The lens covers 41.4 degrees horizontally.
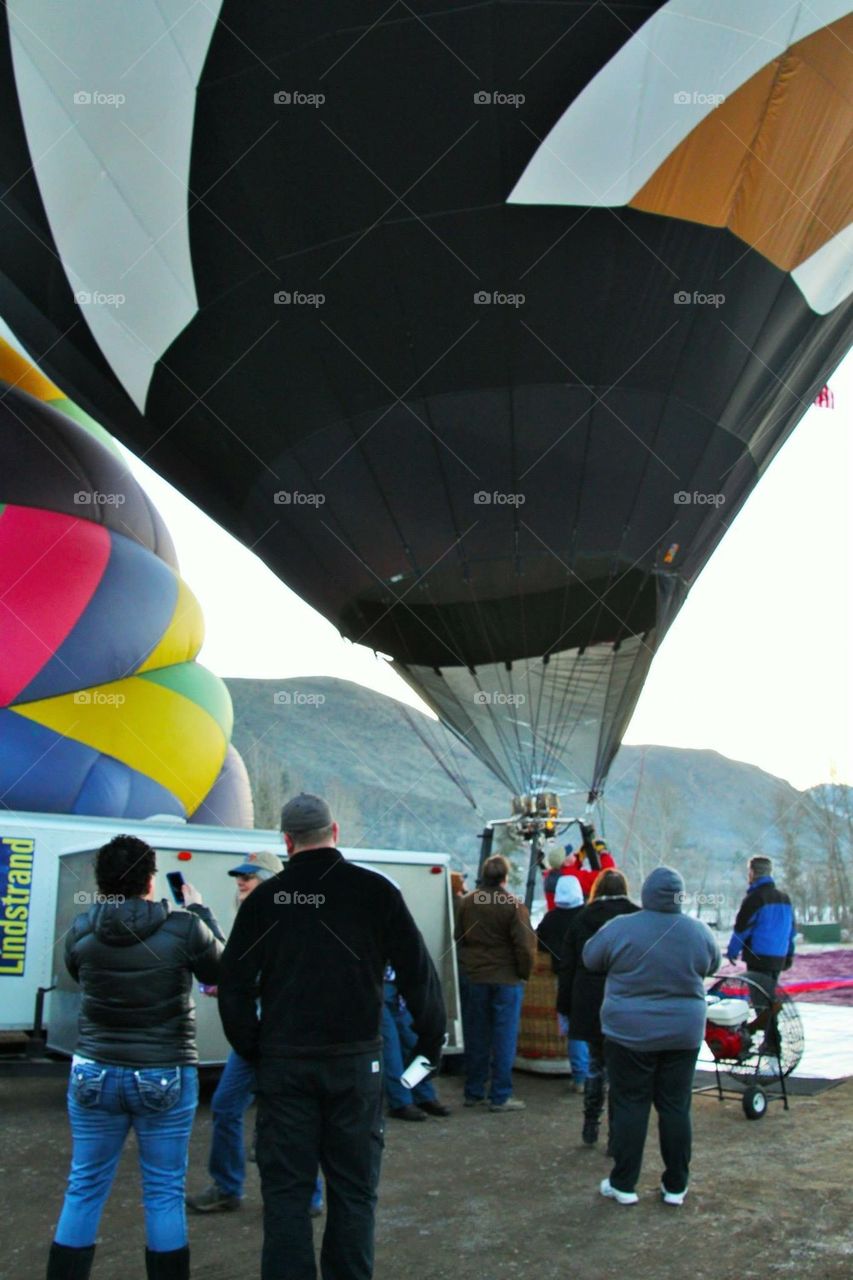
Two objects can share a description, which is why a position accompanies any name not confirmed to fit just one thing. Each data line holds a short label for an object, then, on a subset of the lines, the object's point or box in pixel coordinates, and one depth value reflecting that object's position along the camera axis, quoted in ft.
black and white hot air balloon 23.26
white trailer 21.08
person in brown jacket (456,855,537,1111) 19.79
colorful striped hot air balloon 32.17
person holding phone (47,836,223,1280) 10.00
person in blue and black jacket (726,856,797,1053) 21.42
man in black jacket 9.20
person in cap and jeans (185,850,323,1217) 13.47
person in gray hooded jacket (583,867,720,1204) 13.66
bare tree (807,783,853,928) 147.22
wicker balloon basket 22.44
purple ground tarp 37.73
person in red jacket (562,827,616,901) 26.09
